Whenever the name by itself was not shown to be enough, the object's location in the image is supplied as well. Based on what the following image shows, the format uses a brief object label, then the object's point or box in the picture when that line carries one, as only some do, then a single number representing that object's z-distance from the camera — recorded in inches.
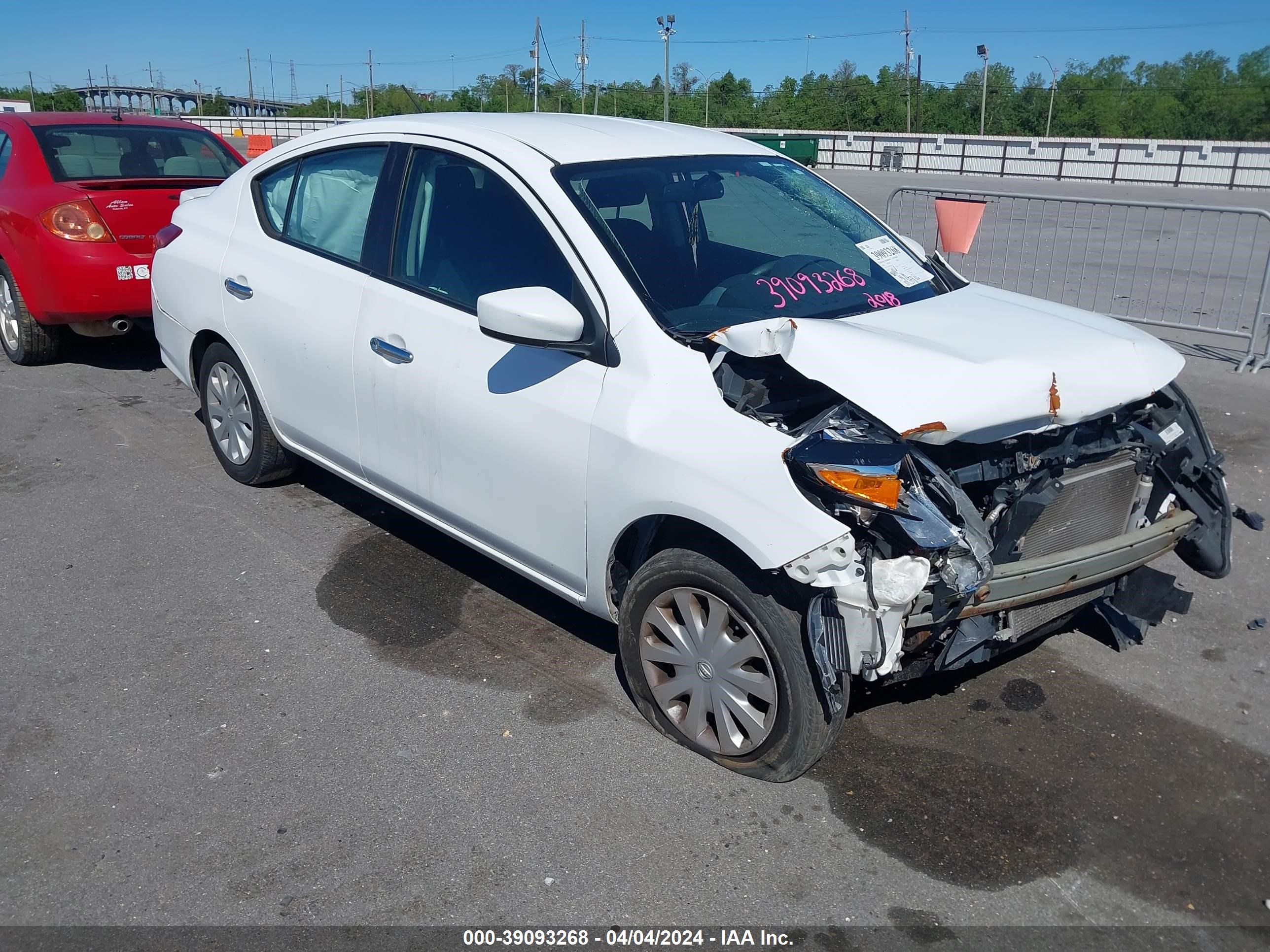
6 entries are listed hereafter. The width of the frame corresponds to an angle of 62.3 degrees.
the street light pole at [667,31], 1777.8
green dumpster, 1221.7
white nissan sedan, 118.5
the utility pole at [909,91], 2393.0
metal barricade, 384.2
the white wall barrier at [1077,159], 1119.0
